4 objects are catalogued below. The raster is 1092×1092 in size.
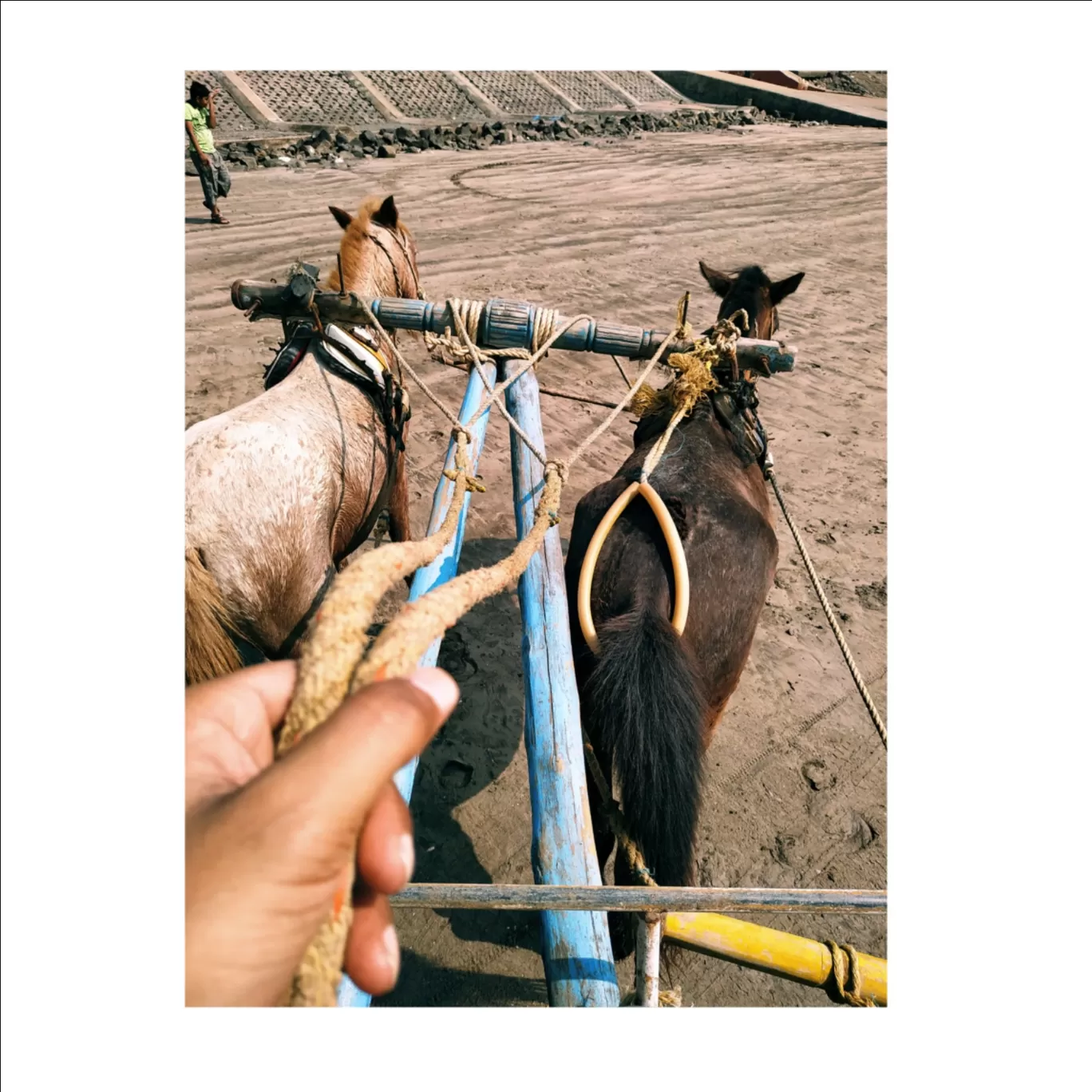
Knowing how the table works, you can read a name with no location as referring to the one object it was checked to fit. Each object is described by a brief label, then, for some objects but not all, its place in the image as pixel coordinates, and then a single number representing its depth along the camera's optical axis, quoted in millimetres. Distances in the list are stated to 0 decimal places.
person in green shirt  6684
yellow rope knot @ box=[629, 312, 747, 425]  2650
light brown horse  2111
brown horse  1772
